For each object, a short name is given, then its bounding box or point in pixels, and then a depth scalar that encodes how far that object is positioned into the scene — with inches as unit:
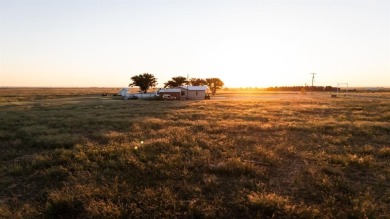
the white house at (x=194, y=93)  3038.9
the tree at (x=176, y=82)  3976.4
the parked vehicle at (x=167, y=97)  2709.2
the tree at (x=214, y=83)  4587.1
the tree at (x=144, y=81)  3548.2
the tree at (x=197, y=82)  4478.1
